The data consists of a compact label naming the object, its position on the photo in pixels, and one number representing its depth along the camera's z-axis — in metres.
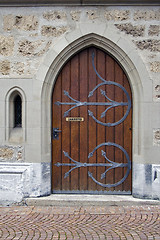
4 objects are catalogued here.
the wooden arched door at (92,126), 4.64
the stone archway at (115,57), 4.42
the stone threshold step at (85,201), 4.35
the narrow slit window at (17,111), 4.71
